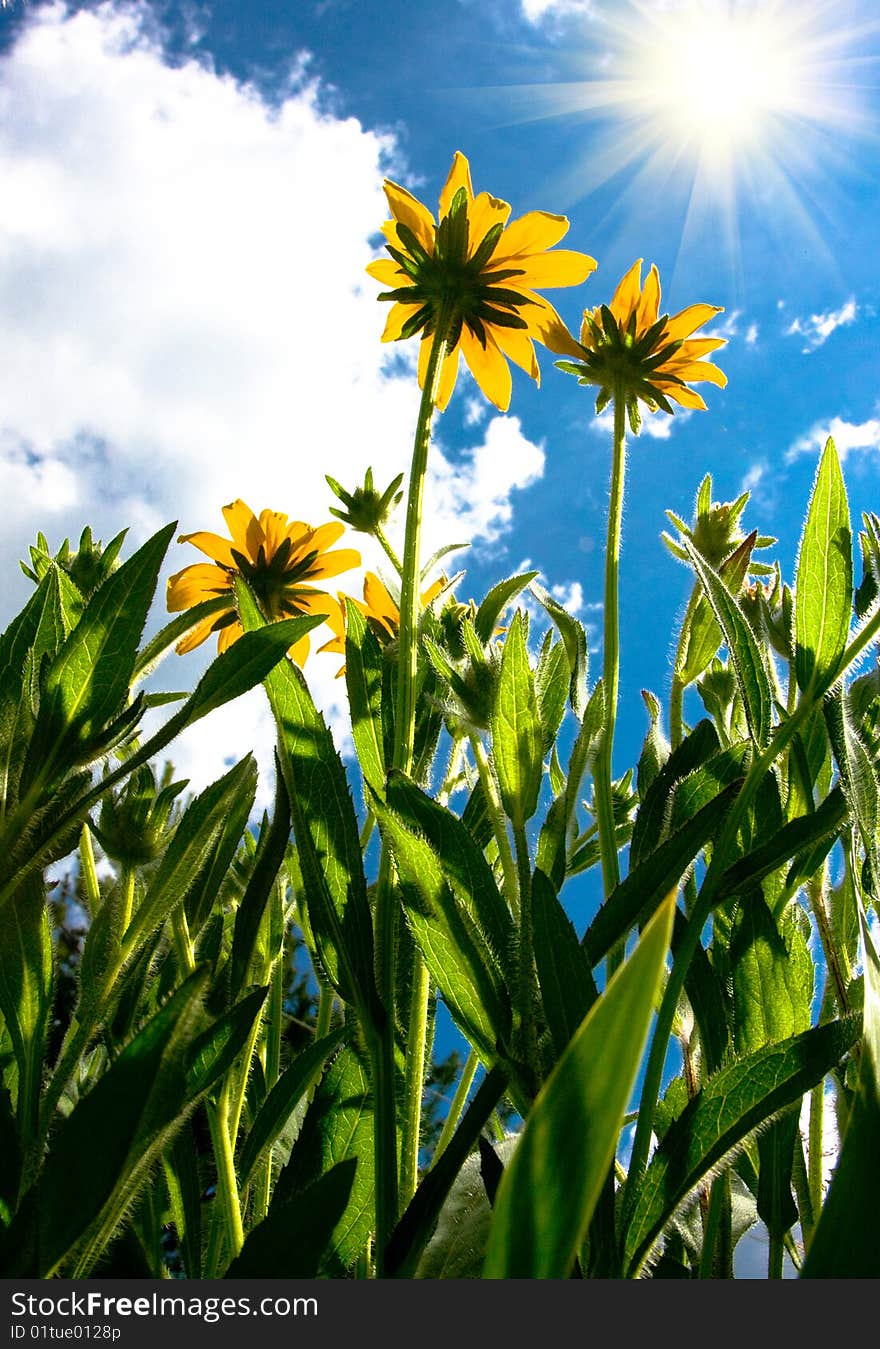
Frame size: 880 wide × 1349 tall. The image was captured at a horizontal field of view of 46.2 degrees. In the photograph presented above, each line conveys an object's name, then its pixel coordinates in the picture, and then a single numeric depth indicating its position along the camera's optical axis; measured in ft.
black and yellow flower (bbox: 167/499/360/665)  1.60
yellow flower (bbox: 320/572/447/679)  1.53
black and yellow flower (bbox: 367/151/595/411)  1.42
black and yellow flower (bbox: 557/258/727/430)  1.51
